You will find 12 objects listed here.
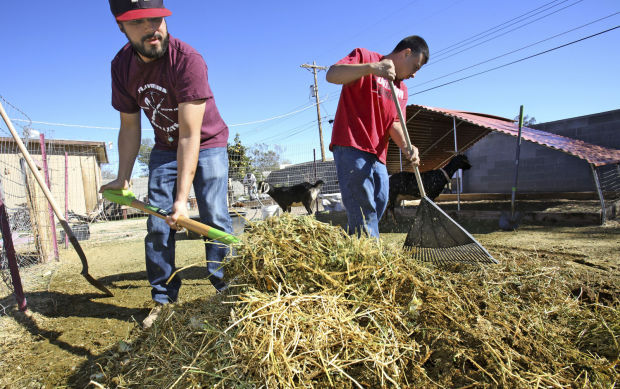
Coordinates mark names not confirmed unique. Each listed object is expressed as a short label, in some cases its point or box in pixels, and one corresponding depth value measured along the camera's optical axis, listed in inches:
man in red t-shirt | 90.8
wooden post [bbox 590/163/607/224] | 193.6
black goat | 255.4
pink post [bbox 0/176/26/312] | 90.0
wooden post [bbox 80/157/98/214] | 645.9
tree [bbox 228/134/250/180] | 428.5
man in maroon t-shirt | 69.9
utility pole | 874.1
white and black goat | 296.5
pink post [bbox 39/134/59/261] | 182.4
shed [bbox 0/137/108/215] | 562.0
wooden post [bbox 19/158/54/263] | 161.9
